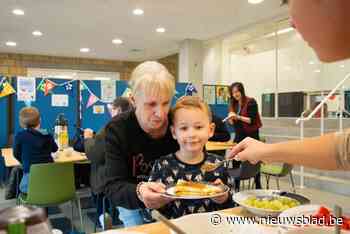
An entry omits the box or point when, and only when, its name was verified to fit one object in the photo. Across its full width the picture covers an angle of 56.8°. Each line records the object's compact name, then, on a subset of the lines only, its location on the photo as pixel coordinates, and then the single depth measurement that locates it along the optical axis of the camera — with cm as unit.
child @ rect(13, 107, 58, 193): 323
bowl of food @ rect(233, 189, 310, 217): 100
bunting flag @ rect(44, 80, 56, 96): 521
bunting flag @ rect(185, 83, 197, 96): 647
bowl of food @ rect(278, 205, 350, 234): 85
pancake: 103
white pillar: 749
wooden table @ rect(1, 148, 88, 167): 345
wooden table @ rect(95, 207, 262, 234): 90
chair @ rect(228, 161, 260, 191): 357
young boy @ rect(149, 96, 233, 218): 125
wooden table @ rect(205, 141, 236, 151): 376
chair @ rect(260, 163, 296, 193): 383
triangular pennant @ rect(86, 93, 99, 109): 554
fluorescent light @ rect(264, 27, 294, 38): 685
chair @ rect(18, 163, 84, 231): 276
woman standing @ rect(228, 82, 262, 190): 434
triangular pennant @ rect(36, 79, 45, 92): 518
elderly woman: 121
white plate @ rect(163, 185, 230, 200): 97
